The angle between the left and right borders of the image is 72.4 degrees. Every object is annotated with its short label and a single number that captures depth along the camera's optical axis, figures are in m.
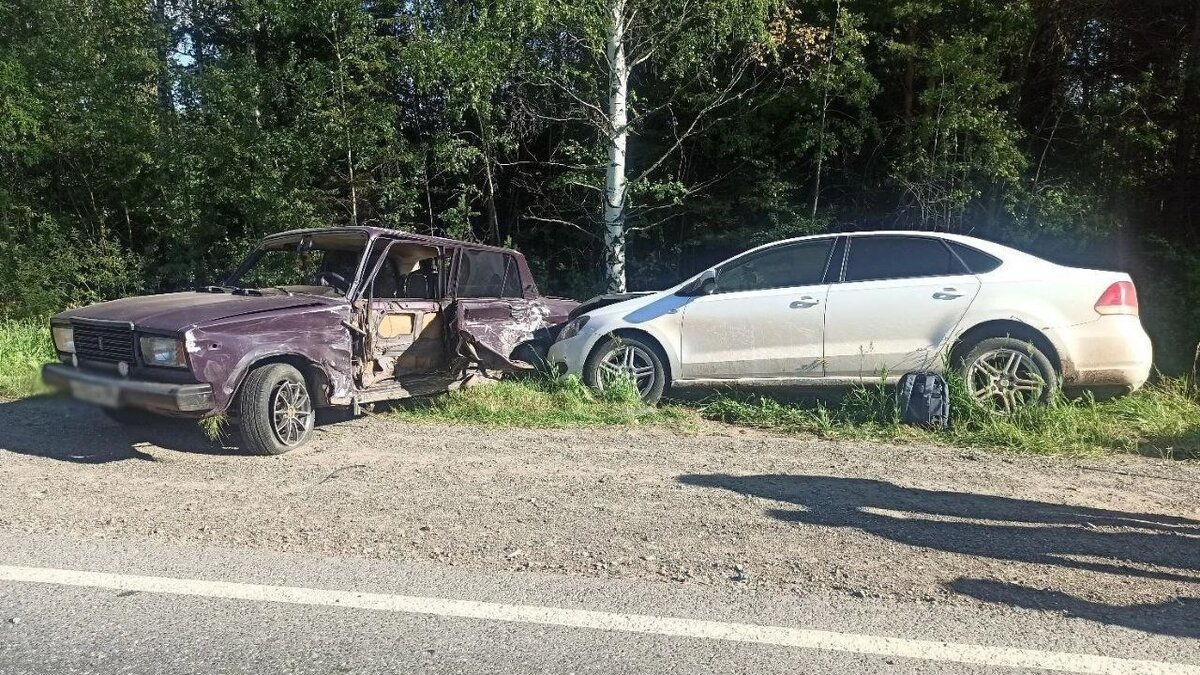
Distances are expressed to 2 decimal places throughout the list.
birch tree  10.80
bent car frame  5.80
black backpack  6.84
